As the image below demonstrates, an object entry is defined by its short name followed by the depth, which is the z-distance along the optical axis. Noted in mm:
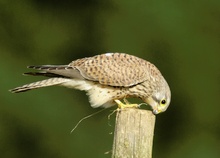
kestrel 9906
